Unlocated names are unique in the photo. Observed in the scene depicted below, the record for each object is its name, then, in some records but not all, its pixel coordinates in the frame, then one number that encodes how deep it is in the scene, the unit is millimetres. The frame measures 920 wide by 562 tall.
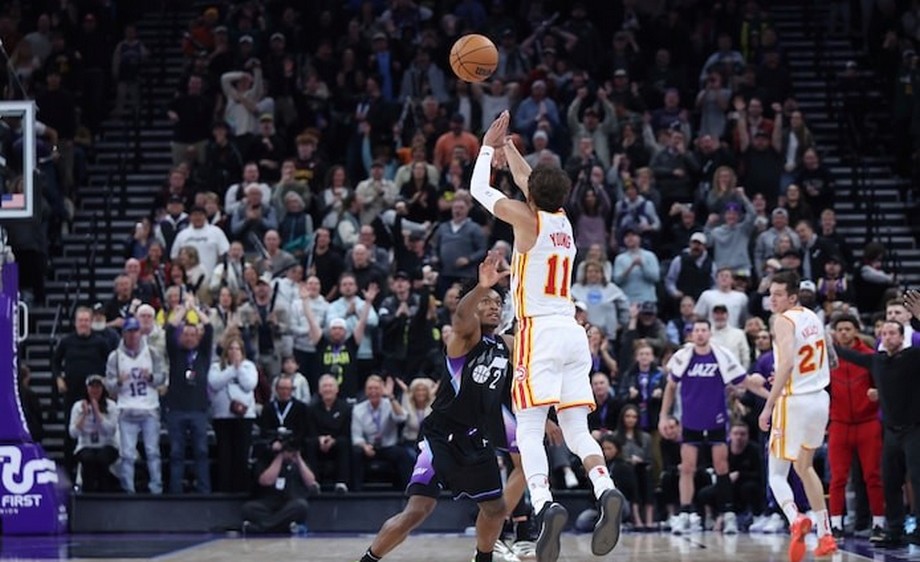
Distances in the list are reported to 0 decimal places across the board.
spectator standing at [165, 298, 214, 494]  18297
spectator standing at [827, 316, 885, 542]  16359
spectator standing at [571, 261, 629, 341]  19609
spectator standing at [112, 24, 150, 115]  25359
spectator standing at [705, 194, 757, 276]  20766
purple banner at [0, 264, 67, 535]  17188
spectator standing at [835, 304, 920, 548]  15172
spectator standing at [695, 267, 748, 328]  19438
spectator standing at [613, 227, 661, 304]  20156
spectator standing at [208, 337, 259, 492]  18297
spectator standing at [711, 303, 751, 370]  18547
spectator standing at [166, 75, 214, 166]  23328
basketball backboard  16578
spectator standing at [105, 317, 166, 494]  18250
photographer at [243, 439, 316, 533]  17703
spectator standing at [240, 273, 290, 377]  19156
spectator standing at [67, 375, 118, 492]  18344
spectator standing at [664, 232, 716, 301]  20375
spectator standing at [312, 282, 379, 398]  18875
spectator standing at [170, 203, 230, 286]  20297
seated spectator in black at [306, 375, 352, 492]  18219
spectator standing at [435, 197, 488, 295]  20031
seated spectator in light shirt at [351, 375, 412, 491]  18359
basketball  12109
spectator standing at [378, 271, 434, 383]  19125
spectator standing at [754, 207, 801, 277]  20625
